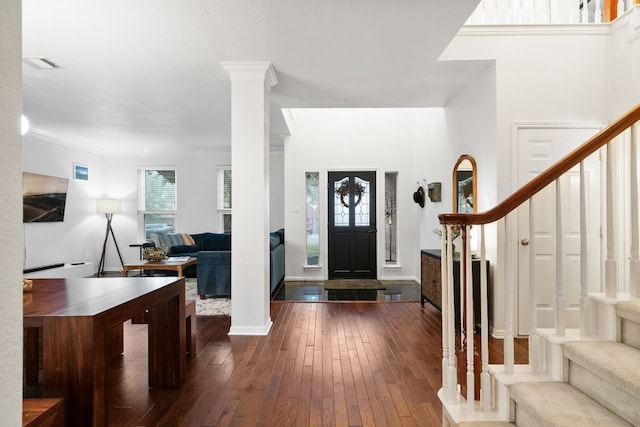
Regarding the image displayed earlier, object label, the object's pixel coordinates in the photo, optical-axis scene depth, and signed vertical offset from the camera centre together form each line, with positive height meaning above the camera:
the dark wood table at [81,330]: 1.58 -0.50
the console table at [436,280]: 3.56 -0.68
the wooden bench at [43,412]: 1.17 -0.67
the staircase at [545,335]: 1.61 -0.58
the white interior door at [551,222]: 3.24 -0.04
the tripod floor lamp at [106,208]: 7.15 +0.24
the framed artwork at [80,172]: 6.85 +0.95
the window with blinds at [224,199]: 7.76 +0.45
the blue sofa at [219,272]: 4.96 -0.75
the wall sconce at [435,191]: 5.07 +0.39
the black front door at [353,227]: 6.55 -0.15
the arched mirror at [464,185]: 3.92 +0.39
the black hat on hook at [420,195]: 5.90 +0.39
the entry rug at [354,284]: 5.80 -1.11
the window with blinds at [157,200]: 7.80 +0.43
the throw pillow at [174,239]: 6.83 -0.38
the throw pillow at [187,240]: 6.97 -0.40
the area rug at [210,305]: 4.32 -1.13
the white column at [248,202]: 3.45 +0.17
